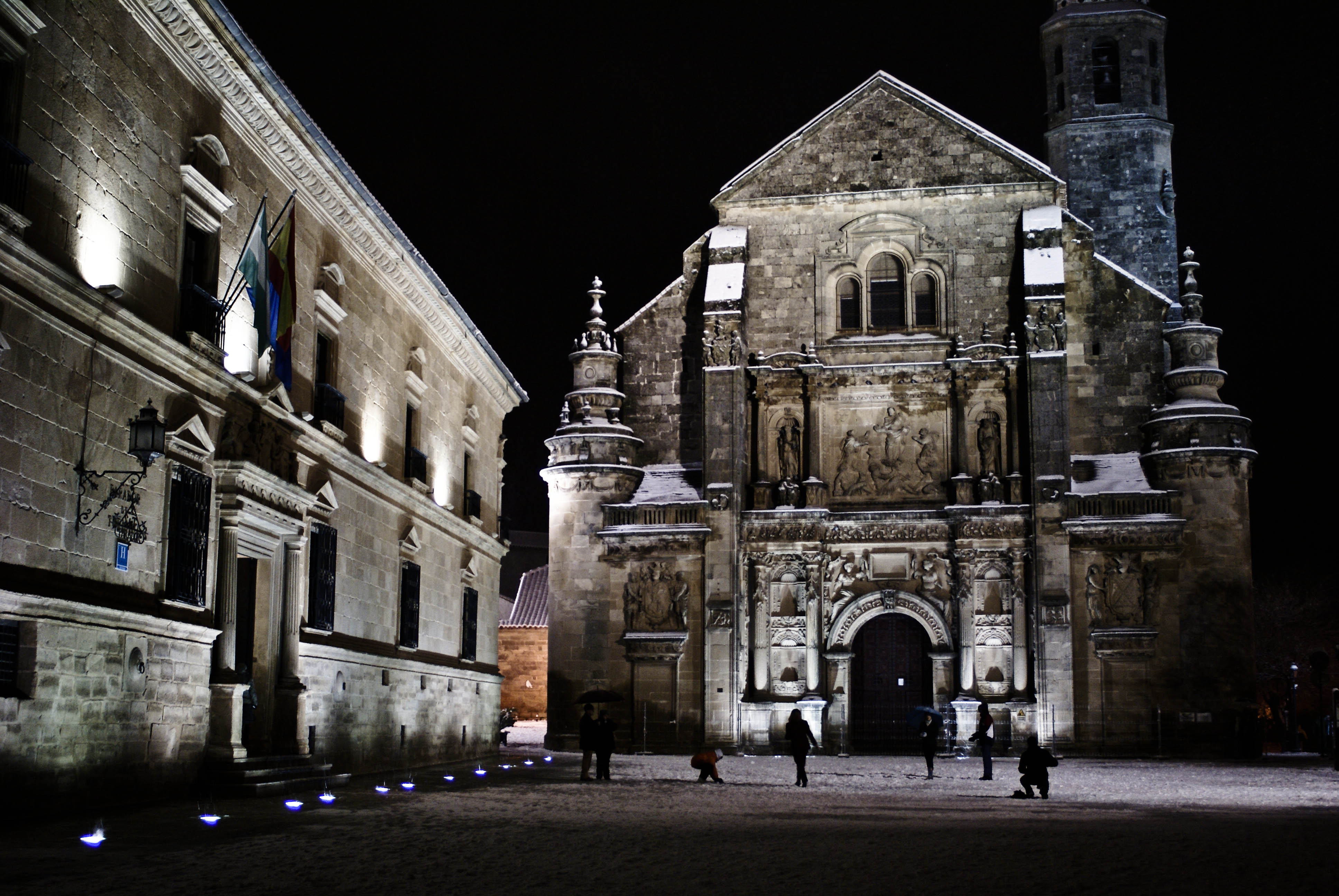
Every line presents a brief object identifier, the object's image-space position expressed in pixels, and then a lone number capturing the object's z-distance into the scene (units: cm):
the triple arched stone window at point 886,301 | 3794
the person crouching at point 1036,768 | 1903
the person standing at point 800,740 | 2177
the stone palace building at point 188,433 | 1292
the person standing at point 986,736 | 2416
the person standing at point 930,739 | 2417
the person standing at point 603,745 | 2269
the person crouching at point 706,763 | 2262
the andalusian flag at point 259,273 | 1702
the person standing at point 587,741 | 2248
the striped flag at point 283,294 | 1814
